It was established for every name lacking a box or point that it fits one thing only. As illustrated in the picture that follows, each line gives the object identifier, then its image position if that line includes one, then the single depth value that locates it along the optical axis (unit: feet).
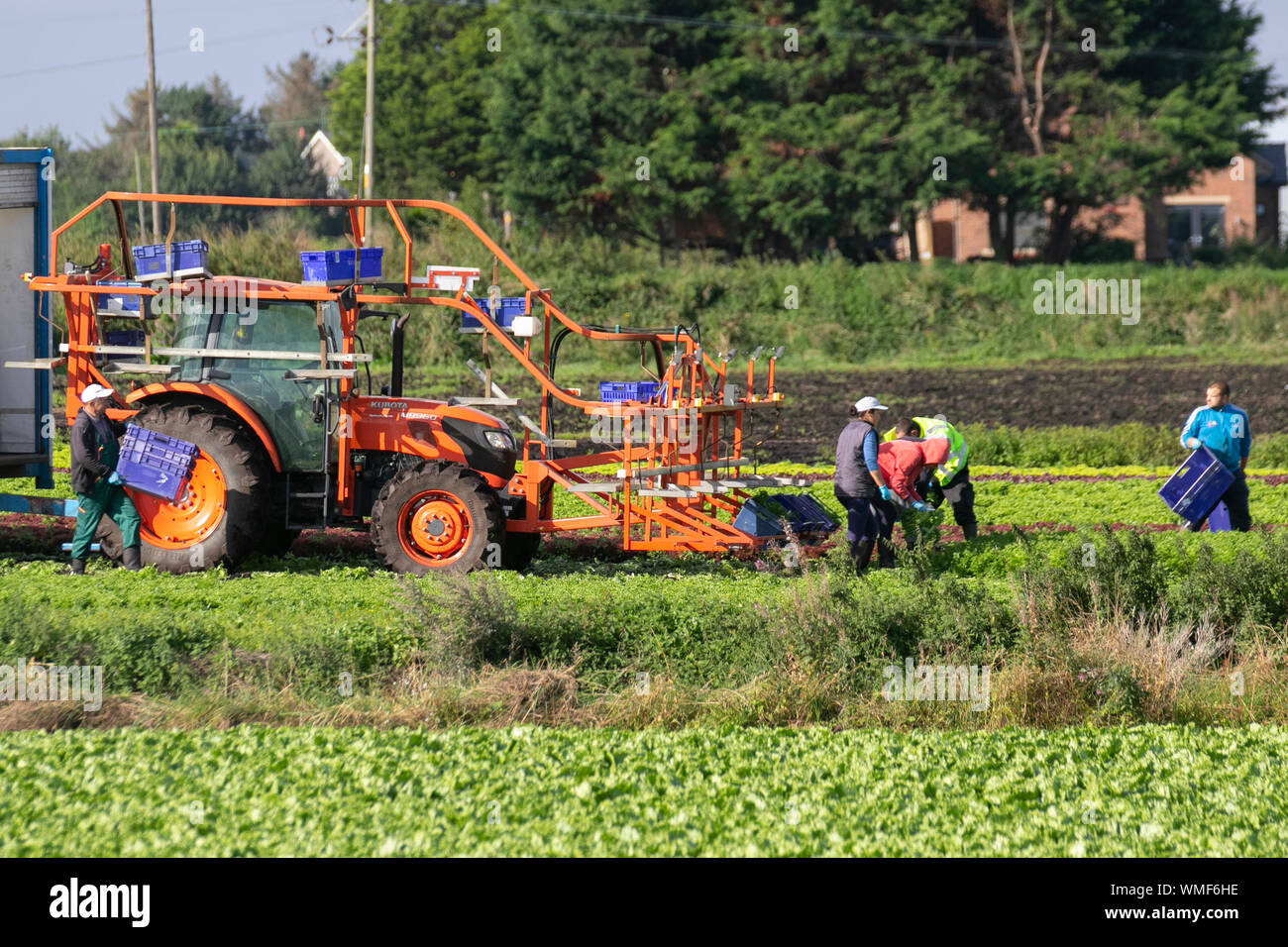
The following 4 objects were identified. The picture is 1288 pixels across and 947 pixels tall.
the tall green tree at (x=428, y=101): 165.17
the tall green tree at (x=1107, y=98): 130.82
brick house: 154.51
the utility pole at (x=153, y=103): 112.95
